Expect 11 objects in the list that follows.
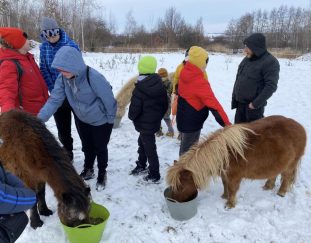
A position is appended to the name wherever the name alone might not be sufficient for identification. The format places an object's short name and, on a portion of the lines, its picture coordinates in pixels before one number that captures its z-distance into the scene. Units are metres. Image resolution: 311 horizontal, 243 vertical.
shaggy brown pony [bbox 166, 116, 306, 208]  3.04
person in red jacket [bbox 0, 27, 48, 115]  3.08
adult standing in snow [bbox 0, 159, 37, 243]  1.59
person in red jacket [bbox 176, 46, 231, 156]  3.38
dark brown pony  2.42
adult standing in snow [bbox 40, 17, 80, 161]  3.65
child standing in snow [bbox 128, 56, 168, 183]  3.38
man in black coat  3.66
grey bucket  3.00
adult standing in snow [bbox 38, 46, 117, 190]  3.05
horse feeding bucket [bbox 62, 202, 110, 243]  2.42
